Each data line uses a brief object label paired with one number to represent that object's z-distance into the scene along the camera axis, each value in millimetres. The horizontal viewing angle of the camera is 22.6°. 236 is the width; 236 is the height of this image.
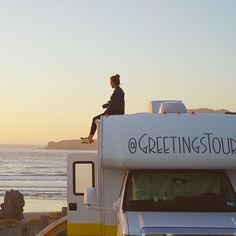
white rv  8102
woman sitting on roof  10617
